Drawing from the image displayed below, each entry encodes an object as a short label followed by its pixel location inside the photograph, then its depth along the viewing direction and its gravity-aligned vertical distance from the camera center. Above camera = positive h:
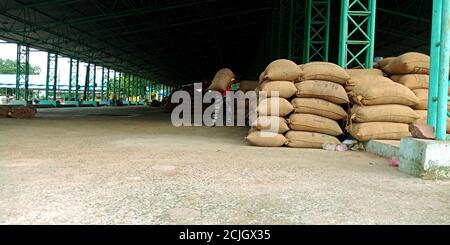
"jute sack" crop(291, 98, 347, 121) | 6.14 +0.12
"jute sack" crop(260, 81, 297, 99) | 6.28 +0.43
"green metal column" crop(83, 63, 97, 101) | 32.94 +3.17
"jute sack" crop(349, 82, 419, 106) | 5.73 +0.36
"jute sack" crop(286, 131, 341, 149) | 6.03 -0.41
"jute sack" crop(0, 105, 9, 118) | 13.48 -0.20
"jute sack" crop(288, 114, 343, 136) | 6.06 -0.15
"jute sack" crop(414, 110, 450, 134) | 5.89 +0.04
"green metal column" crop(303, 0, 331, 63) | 11.44 +2.90
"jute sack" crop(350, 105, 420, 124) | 5.73 +0.06
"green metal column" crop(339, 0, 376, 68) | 7.78 +1.83
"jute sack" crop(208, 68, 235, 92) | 10.80 +0.95
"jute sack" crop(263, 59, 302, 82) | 6.45 +0.75
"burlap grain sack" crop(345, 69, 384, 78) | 6.66 +0.83
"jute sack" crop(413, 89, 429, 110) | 6.03 +0.33
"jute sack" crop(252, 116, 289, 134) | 6.03 -0.17
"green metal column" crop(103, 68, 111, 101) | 38.47 +2.69
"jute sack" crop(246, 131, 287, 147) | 6.02 -0.42
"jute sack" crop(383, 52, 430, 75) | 6.07 +0.92
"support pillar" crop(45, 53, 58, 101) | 27.64 +3.15
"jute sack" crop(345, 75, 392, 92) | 6.11 +0.64
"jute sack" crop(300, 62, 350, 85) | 6.28 +0.74
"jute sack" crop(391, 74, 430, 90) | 6.15 +0.63
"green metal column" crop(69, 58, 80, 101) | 30.98 +3.44
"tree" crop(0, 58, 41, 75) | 69.01 +7.91
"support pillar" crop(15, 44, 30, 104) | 23.61 +3.26
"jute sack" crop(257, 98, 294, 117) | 6.11 +0.11
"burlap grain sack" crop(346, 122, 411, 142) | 5.69 -0.21
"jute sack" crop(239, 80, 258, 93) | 11.96 +0.94
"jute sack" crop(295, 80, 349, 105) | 6.18 +0.42
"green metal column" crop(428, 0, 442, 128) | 3.85 +0.61
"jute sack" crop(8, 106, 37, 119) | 13.39 -0.22
